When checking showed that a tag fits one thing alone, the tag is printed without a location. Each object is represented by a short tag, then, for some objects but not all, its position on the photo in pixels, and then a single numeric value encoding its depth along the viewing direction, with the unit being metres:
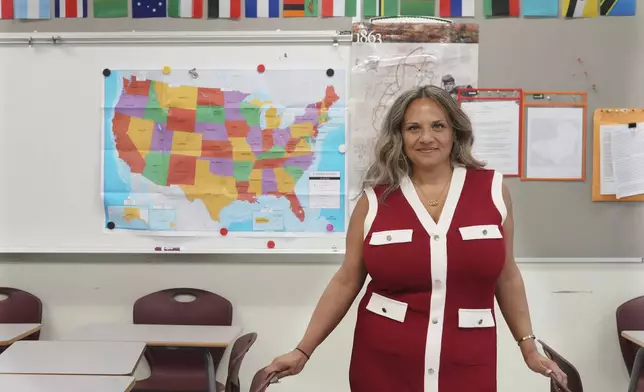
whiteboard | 2.77
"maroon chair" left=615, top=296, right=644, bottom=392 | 2.64
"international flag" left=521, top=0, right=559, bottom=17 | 2.70
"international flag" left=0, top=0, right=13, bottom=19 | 2.81
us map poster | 2.74
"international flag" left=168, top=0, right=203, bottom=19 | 2.76
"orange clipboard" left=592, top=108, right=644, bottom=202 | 2.71
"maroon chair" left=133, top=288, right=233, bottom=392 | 2.67
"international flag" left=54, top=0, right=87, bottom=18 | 2.79
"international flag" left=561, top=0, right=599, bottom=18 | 2.69
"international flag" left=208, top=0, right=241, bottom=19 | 2.74
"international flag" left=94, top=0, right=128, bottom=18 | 2.77
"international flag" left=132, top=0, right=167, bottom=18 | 2.77
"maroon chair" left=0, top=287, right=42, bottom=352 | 2.75
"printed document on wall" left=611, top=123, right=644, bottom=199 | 2.69
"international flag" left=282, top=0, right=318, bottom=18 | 2.72
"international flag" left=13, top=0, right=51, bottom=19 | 2.79
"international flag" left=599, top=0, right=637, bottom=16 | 2.69
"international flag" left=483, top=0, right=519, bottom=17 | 2.70
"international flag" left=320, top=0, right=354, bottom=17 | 2.71
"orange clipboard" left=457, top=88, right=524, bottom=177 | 2.70
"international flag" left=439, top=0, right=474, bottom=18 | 2.70
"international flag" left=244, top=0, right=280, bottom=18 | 2.73
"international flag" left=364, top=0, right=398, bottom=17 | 2.71
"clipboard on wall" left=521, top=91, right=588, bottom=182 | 2.71
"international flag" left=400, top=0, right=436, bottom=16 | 2.70
